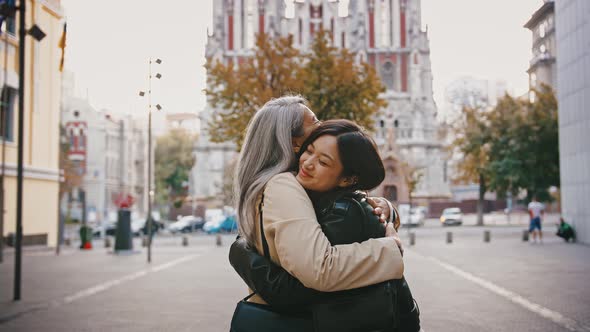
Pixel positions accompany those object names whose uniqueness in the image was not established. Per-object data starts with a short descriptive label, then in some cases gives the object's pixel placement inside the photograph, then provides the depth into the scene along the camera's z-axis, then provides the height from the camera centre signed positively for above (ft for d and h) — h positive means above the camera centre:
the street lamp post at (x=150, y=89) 69.10 +11.23
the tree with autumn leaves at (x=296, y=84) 85.20 +14.37
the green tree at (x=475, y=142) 161.07 +13.61
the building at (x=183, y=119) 478.18 +57.53
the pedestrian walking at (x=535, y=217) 83.83 -2.14
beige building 75.82 +9.15
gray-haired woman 8.16 -0.22
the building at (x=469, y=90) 402.44 +70.22
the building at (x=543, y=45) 231.91 +53.68
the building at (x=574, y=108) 78.07 +10.75
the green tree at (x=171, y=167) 299.99 +15.12
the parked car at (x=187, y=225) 170.65 -5.93
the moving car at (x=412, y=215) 145.93 -3.60
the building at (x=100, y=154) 215.51 +16.34
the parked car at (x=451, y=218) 176.24 -4.56
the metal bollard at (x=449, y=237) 89.45 -4.76
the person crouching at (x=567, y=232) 84.79 -3.98
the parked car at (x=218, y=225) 162.03 -5.63
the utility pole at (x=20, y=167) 34.45 +1.77
